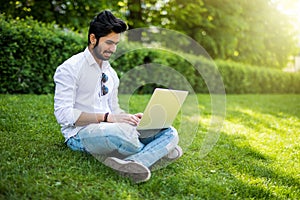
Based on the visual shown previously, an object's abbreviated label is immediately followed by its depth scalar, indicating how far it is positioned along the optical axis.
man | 2.41
